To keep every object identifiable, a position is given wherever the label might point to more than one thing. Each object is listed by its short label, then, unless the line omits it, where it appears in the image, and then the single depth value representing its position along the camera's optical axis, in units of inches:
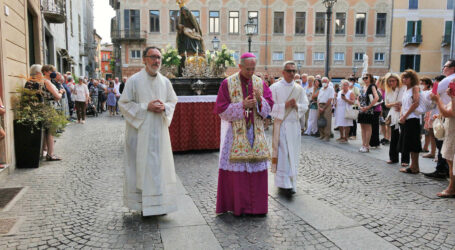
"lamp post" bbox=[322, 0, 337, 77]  484.4
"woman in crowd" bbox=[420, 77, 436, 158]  319.0
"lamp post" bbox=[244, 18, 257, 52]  584.4
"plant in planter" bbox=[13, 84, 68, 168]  275.6
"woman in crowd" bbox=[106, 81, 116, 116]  743.1
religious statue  393.4
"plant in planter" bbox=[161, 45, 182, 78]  356.8
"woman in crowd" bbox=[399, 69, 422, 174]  267.1
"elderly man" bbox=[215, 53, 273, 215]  175.5
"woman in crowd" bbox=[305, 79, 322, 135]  468.4
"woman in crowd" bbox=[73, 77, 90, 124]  567.8
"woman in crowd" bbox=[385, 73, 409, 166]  305.4
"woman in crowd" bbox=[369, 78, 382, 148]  366.7
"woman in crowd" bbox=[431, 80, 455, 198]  212.1
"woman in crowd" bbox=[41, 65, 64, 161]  297.6
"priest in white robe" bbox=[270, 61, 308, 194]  209.9
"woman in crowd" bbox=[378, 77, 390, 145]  405.5
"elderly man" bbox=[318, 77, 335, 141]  428.8
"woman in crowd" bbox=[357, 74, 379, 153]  354.9
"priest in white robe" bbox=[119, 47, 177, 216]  167.8
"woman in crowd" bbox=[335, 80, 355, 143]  406.6
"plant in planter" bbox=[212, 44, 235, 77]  360.2
